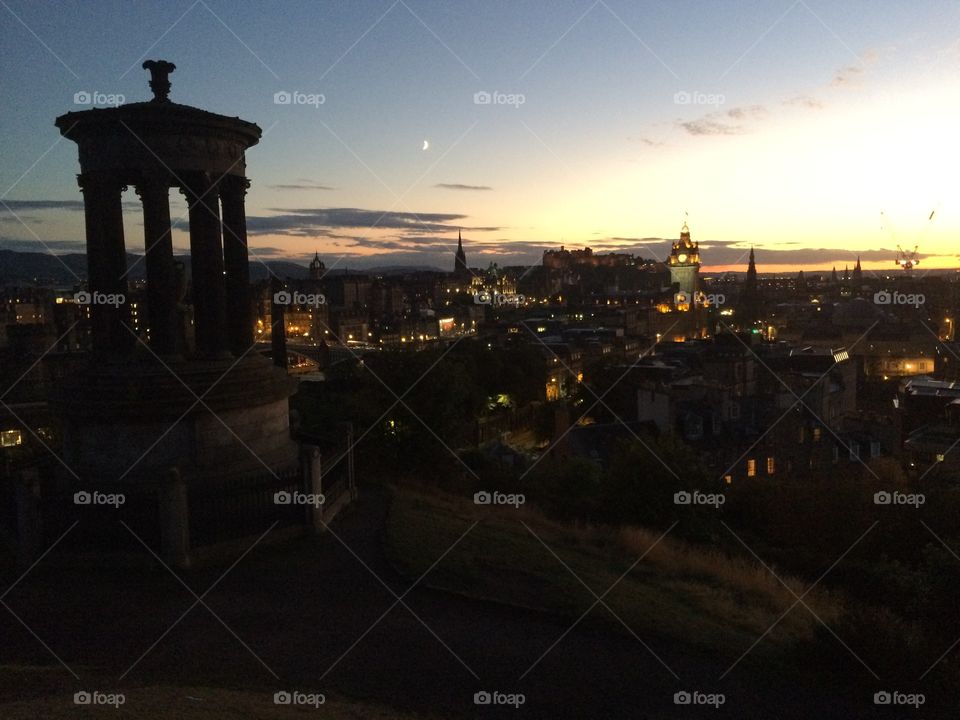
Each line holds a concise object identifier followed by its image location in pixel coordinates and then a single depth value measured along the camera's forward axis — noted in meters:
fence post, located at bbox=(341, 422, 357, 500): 15.70
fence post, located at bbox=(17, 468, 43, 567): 11.05
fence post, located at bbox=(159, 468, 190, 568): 10.92
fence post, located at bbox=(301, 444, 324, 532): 12.49
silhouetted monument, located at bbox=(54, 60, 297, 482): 12.50
